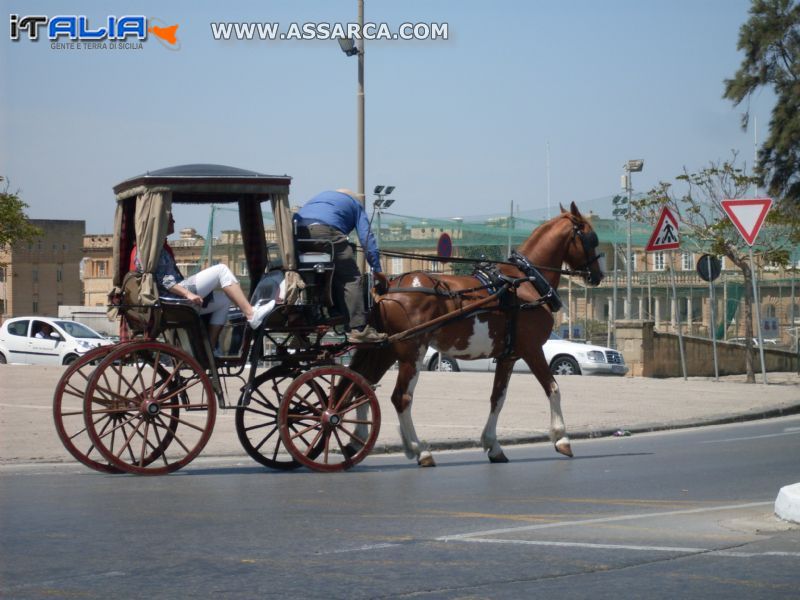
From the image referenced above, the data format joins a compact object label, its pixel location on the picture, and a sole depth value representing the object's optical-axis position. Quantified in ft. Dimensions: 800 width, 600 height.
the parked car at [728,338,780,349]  142.59
